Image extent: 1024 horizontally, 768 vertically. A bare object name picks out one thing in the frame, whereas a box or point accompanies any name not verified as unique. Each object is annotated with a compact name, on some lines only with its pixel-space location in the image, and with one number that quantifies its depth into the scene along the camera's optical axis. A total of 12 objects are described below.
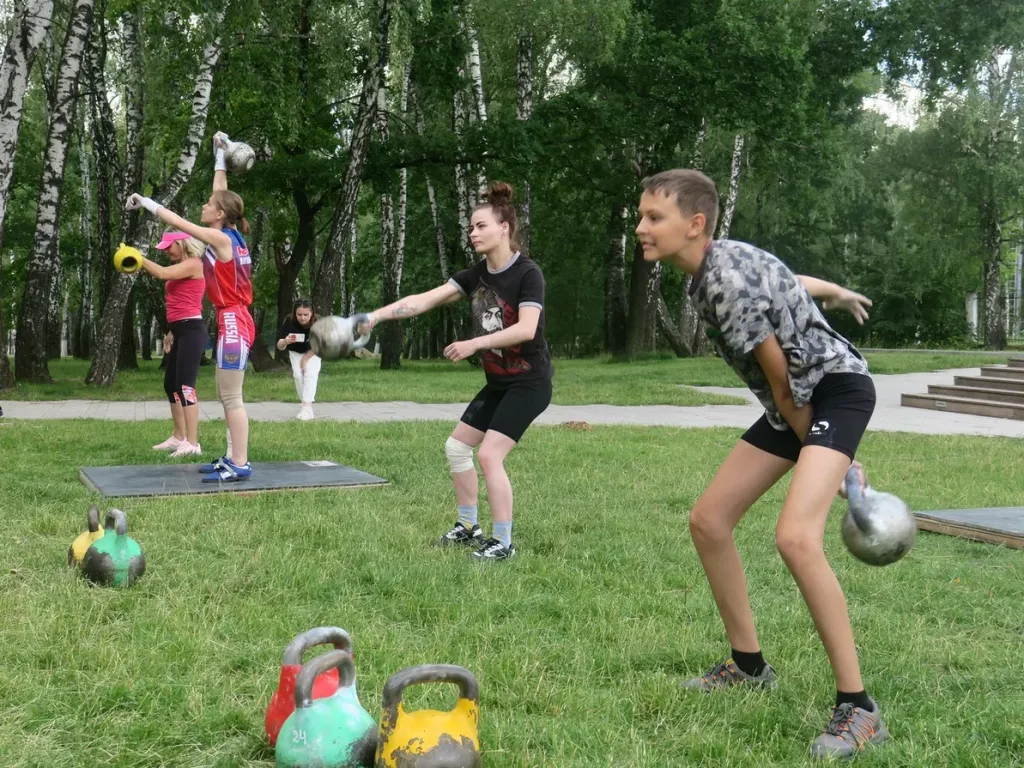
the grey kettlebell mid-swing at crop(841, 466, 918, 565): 3.20
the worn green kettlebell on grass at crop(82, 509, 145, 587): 4.53
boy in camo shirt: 3.11
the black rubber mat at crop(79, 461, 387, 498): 6.98
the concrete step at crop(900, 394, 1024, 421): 15.59
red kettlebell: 2.76
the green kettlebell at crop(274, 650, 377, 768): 2.62
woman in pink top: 8.50
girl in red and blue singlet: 7.35
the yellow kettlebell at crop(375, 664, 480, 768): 2.56
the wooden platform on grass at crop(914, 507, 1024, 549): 6.11
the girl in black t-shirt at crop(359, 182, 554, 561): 5.46
